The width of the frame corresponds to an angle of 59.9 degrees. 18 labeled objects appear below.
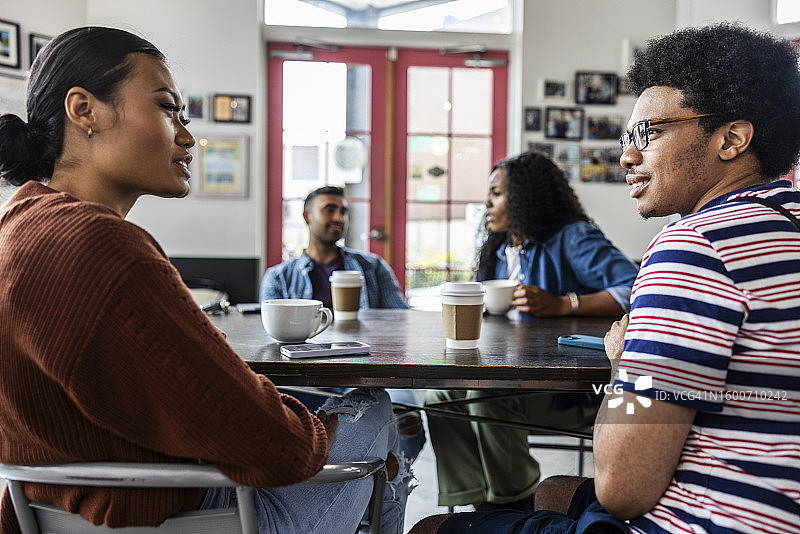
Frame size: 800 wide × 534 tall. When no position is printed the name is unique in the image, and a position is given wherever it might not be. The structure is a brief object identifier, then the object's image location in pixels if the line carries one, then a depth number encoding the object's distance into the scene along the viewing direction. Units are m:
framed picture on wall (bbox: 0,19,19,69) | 4.00
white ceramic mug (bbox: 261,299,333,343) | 1.45
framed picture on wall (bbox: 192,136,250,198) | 4.70
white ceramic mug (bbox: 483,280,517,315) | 1.97
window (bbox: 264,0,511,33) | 4.82
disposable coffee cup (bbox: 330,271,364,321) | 1.90
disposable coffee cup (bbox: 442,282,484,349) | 1.41
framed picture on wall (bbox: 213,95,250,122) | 4.66
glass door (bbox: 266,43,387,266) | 4.84
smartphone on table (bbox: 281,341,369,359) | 1.32
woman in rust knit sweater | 0.83
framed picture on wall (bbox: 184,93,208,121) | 4.66
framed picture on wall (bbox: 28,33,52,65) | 4.15
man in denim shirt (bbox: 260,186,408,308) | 2.93
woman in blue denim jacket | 2.03
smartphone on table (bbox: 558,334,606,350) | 1.47
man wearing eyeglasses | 0.83
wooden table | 1.23
